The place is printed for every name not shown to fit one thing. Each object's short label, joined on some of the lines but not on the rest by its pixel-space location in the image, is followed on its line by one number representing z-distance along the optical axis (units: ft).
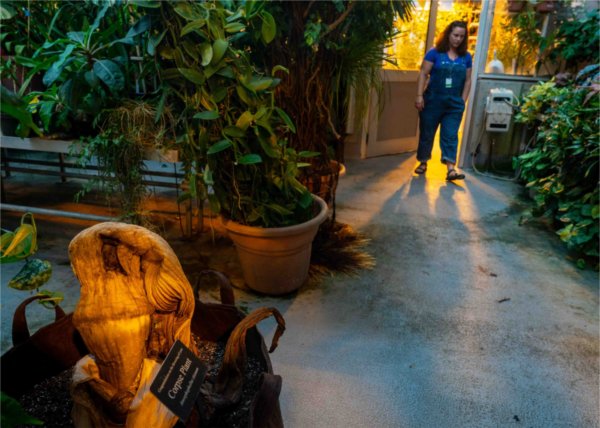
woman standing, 11.73
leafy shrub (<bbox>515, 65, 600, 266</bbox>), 7.41
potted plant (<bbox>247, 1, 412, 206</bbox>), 6.27
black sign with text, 2.24
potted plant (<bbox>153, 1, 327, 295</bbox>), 4.76
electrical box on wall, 12.59
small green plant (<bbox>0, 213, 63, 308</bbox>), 2.41
